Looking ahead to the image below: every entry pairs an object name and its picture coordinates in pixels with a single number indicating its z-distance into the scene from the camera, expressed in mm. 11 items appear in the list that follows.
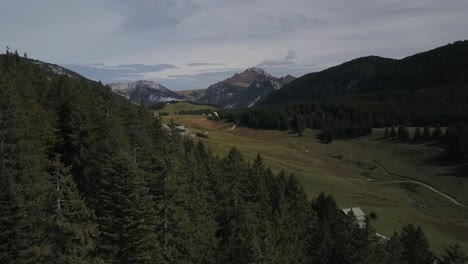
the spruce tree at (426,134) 169500
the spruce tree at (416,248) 52125
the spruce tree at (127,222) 26188
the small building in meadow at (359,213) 68600
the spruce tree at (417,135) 170750
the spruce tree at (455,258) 46419
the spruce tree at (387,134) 182875
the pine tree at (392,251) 43259
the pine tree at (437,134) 165500
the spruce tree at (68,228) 20188
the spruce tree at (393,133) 179250
